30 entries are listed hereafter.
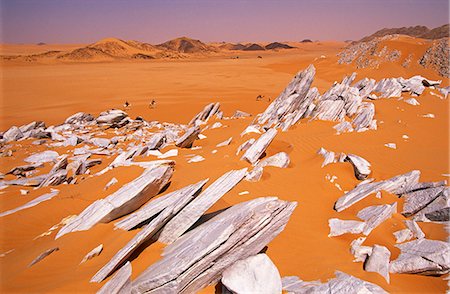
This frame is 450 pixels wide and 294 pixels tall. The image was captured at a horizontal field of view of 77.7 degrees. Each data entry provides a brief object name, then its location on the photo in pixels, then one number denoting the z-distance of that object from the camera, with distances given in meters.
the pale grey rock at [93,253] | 5.07
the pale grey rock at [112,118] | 17.41
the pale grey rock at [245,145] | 9.63
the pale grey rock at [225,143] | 11.24
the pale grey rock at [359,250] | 4.41
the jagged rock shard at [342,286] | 3.50
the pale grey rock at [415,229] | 4.84
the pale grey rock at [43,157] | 11.67
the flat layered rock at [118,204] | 6.10
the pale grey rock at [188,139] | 11.73
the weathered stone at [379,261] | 4.05
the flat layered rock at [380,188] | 6.15
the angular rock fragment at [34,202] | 7.50
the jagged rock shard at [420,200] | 5.61
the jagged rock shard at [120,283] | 3.78
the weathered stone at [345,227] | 5.15
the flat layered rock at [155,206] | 5.08
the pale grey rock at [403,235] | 4.83
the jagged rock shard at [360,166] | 7.33
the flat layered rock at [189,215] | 4.73
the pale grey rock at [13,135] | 14.82
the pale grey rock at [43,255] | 5.23
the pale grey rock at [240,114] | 19.51
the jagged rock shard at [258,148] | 8.56
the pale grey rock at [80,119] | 18.50
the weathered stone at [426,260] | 3.98
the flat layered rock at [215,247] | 3.69
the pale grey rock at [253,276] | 3.58
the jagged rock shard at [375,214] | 5.16
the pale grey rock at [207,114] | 18.82
